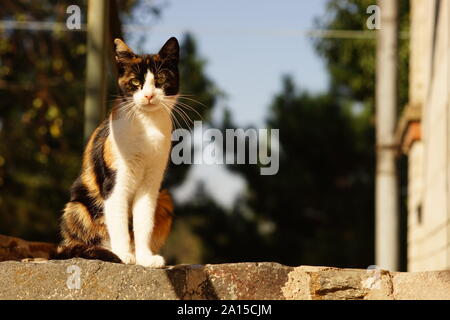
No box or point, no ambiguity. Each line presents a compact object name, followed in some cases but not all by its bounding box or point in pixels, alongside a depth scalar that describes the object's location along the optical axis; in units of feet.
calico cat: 11.27
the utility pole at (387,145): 24.63
